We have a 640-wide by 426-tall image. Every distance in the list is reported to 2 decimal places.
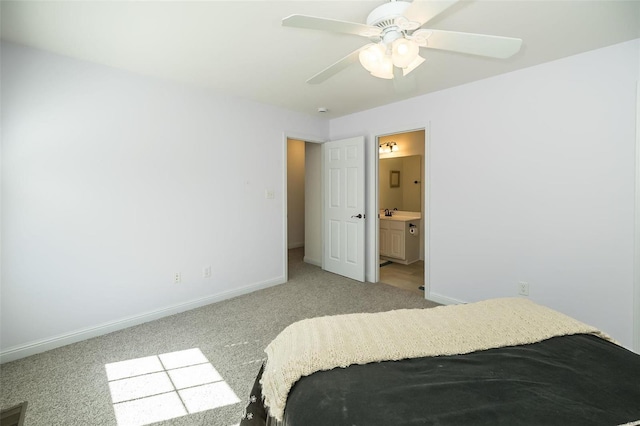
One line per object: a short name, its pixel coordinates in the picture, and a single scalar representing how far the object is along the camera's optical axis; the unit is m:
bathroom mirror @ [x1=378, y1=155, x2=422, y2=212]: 5.22
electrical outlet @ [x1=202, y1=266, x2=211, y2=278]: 3.18
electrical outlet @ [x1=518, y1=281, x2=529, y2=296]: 2.65
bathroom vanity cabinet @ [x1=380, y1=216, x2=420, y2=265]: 4.88
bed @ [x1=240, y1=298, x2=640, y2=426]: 0.85
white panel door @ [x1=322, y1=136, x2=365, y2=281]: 3.96
